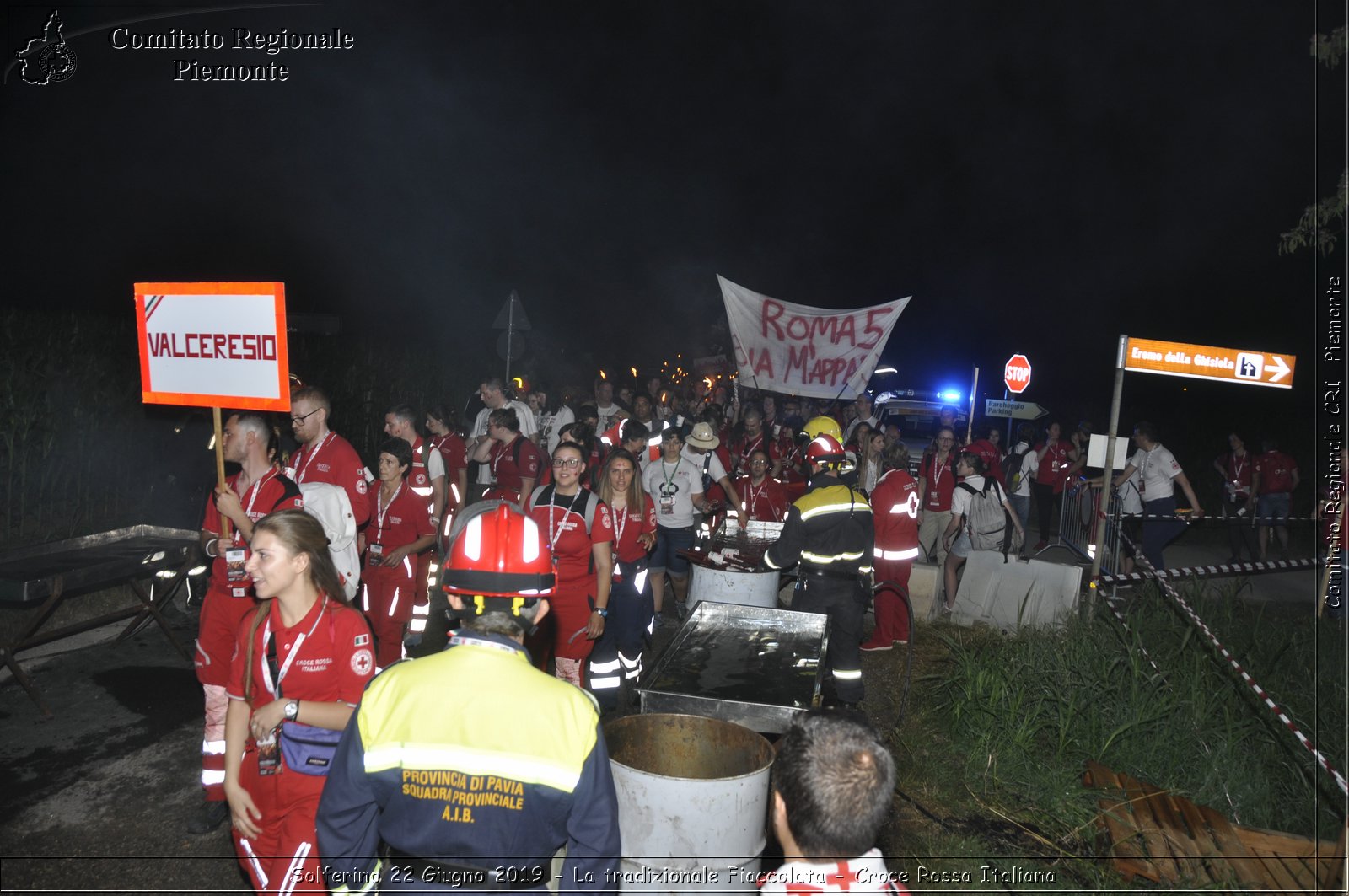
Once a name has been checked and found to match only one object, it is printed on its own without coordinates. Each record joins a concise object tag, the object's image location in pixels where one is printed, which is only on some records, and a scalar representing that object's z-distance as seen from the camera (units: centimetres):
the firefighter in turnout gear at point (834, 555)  609
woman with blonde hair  301
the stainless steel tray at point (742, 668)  410
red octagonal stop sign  2003
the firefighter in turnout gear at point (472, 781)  216
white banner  1121
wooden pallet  419
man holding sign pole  441
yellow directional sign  718
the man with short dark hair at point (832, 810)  204
